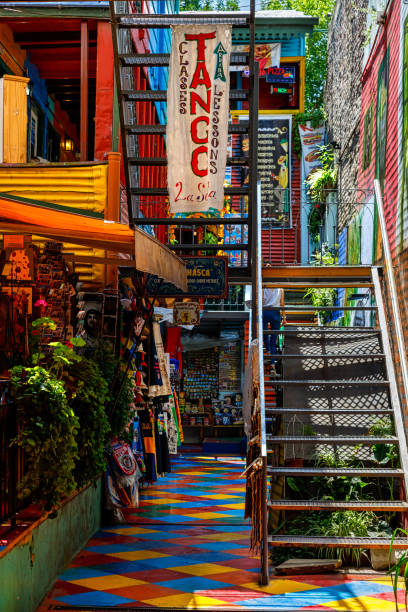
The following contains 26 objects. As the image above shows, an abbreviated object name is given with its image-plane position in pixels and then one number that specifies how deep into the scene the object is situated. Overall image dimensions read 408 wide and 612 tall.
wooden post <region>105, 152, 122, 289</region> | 9.42
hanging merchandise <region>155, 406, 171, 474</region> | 12.75
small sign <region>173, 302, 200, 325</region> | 13.77
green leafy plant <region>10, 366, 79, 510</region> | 5.58
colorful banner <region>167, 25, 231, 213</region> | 8.64
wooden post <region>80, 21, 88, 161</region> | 10.34
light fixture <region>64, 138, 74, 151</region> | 15.66
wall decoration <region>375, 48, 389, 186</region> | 10.27
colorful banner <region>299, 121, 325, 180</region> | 24.08
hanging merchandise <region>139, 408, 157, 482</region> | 11.64
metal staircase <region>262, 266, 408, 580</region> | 7.12
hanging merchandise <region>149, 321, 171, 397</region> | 11.90
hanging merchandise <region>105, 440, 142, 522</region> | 9.16
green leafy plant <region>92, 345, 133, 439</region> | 8.37
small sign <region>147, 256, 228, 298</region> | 9.82
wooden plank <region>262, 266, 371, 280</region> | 10.01
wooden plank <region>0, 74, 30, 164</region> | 9.34
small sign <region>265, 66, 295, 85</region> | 22.61
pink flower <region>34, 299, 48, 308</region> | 7.25
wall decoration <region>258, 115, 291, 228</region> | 21.27
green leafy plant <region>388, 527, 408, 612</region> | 3.96
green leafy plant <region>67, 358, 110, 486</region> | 6.84
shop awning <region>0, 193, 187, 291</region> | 5.58
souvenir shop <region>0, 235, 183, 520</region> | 6.87
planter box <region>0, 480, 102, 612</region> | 5.04
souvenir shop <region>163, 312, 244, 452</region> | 22.17
